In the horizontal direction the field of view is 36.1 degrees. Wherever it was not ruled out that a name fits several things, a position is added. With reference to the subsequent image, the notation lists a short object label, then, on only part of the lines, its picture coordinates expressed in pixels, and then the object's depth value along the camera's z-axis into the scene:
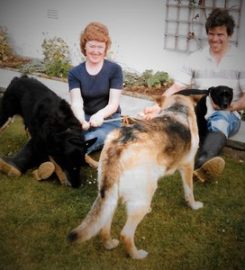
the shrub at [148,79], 6.83
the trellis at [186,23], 6.62
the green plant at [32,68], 7.98
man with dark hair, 4.11
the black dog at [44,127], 3.79
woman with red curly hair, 4.18
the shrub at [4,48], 8.86
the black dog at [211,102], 4.13
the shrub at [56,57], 7.77
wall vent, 8.64
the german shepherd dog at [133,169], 2.49
